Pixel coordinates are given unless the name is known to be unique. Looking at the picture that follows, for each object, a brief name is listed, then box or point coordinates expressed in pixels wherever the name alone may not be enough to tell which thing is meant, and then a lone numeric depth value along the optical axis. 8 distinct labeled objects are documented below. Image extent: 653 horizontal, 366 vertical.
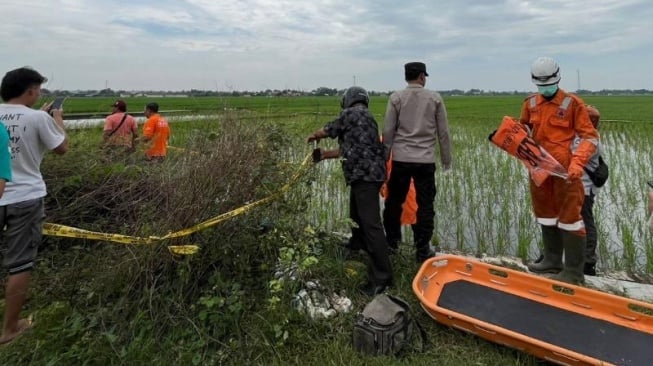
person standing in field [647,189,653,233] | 2.24
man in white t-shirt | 2.57
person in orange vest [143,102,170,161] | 5.73
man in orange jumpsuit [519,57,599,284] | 3.13
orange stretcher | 2.33
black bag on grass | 2.44
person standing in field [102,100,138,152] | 5.76
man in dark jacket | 3.18
